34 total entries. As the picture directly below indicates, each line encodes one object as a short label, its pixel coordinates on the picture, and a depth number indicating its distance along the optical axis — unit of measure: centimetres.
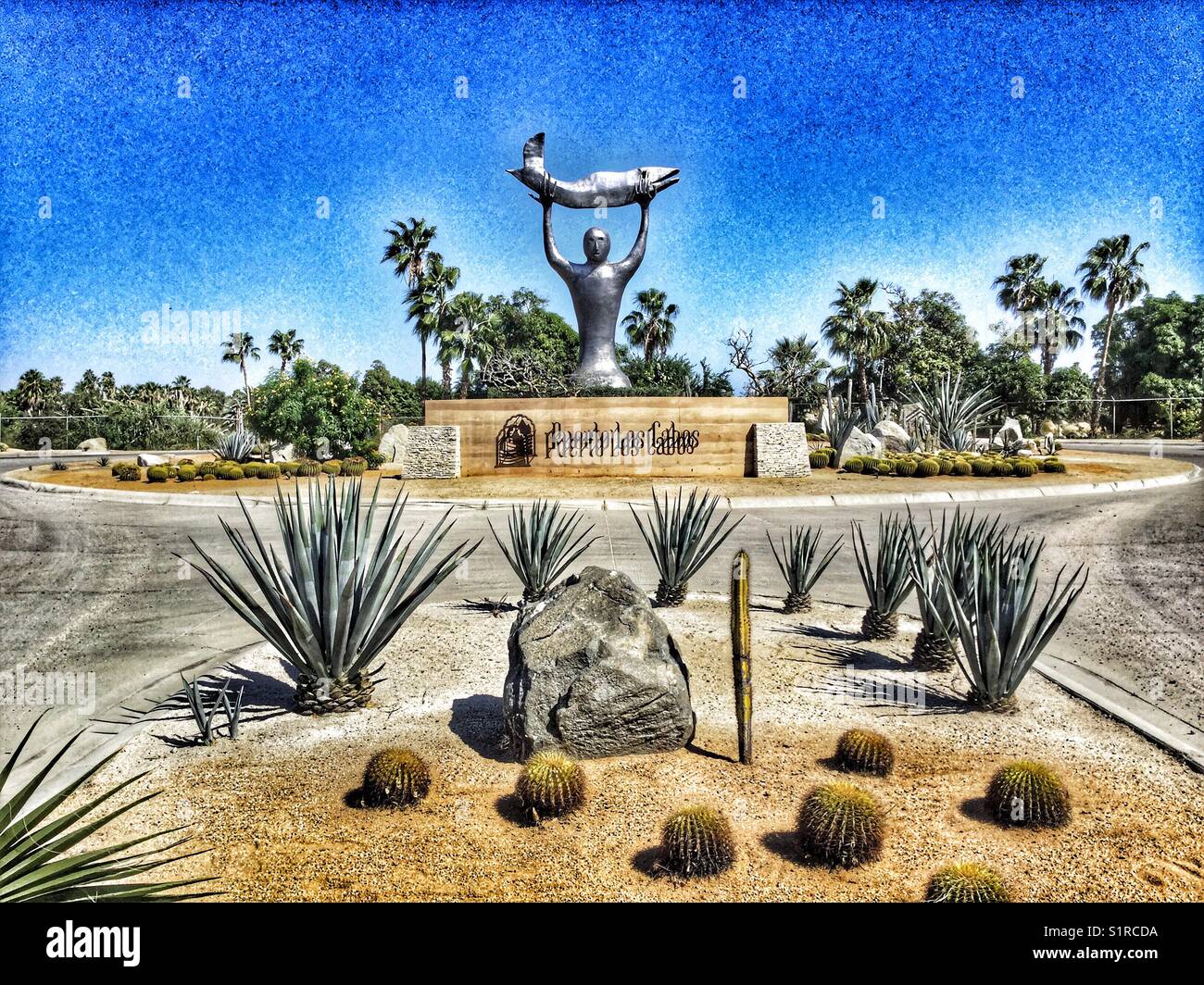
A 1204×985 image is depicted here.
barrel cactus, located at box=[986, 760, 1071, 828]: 332
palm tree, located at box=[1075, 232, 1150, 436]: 3033
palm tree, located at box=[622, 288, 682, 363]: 5284
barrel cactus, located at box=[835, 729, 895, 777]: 390
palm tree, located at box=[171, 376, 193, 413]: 5442
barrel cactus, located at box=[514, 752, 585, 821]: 343
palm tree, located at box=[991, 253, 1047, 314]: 4744
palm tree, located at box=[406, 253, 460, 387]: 4122
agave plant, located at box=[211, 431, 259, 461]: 2573
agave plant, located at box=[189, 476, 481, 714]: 484
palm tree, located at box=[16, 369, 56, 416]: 5509
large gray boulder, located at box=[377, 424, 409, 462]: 2773
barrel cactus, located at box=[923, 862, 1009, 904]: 259
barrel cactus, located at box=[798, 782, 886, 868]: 304
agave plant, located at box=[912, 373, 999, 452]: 2772
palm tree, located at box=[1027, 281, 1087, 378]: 4319
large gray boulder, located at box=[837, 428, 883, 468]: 2445
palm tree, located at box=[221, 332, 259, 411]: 5375
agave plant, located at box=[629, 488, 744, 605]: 768
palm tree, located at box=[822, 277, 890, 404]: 4316
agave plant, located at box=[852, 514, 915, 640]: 646
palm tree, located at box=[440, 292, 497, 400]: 4256
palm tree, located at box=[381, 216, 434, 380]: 4262
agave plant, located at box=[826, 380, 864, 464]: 2441
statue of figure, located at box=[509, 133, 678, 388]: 2219
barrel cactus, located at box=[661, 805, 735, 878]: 296
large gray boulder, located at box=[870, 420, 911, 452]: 2642
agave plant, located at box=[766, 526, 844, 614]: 754
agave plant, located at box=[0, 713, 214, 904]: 215
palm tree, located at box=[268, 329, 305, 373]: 5319
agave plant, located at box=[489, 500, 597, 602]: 756
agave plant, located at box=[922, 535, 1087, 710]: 483
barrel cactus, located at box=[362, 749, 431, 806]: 357
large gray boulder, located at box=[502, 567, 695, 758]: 410
